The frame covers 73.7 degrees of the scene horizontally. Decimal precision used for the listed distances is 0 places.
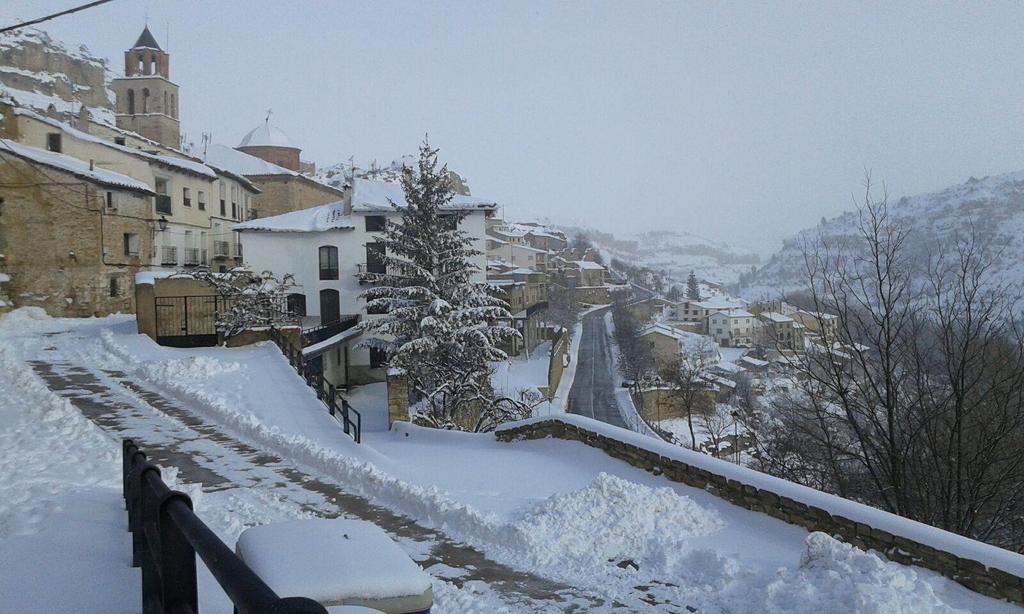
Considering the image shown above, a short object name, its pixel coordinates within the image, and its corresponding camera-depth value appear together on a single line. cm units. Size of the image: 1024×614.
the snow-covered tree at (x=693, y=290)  14073
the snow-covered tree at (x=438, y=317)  2066
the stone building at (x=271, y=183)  6194
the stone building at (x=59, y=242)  2819
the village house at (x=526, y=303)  4133
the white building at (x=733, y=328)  10756
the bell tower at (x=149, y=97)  6053
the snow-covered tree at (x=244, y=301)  2184
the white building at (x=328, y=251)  3522
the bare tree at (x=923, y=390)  1134
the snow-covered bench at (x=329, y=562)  301
